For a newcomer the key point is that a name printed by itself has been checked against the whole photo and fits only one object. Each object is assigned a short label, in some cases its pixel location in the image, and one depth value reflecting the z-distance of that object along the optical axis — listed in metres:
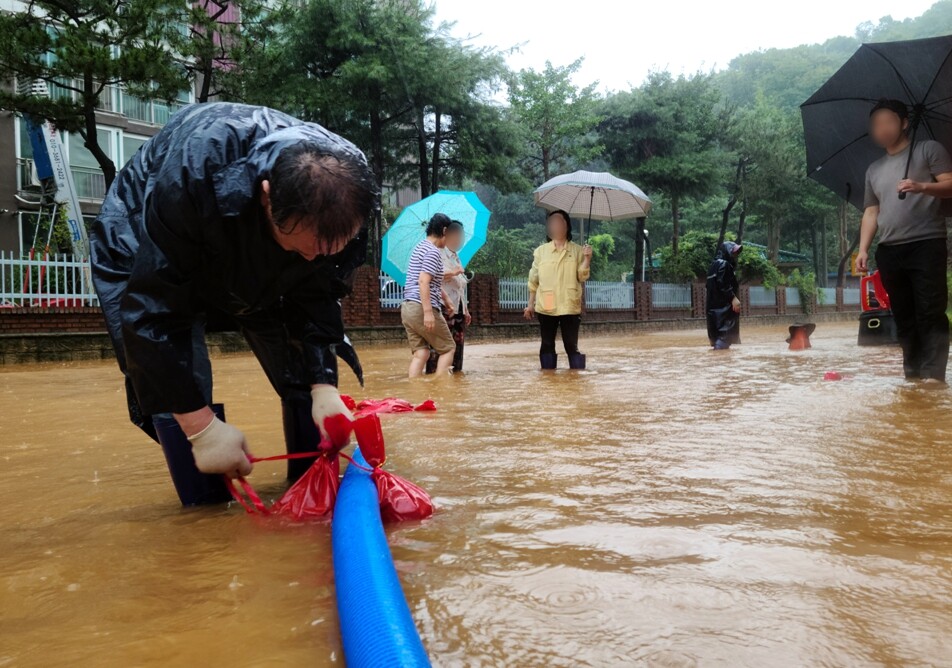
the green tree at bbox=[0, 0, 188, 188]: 12.36
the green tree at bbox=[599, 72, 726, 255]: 27.47
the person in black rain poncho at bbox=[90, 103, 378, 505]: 1.81
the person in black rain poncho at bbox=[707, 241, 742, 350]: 11.26
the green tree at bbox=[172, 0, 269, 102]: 13.96
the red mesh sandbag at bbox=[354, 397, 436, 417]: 4.58
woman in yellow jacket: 7.38
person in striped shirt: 6.60
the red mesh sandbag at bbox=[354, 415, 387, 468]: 2.23
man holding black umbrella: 5.08
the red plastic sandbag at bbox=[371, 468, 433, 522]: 2.09
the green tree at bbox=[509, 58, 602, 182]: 27.66
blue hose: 1.09
